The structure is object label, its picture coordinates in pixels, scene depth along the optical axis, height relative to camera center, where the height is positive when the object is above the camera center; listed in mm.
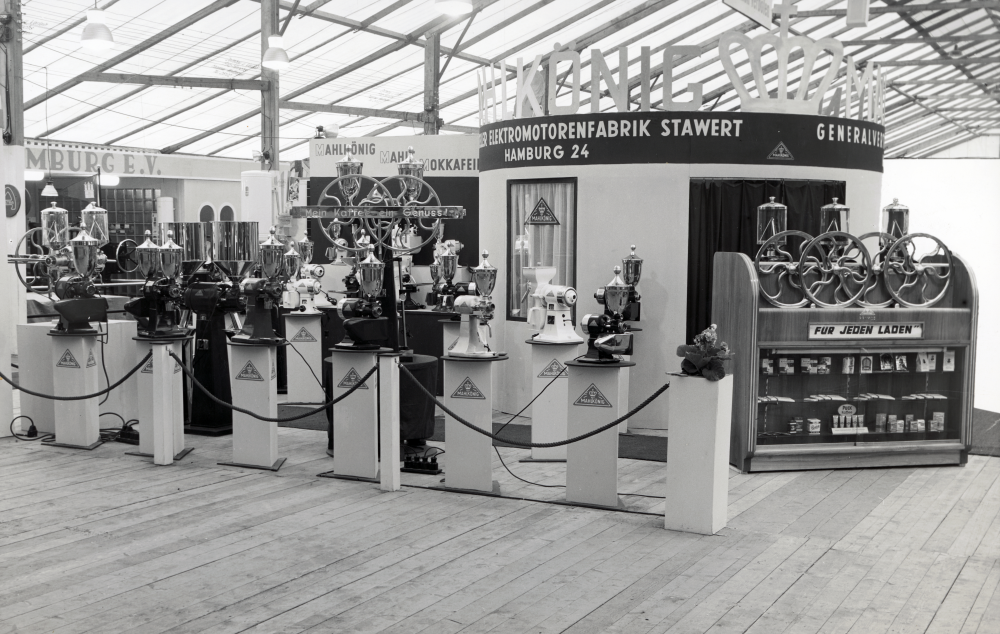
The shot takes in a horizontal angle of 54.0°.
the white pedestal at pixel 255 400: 6477 -940
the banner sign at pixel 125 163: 17639 +1853
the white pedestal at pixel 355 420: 6133 -1006
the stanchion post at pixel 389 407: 5793 -877
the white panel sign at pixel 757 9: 5629 +1570
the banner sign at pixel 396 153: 10789 +1219
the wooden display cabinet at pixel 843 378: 6504 -779
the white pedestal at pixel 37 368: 7480 -864
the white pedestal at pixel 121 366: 7652 -862
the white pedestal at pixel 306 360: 9102 -949
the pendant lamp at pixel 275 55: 12578 +2612
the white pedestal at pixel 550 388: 7059 -919
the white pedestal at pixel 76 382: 7031 -910
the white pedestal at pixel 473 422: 5855 -989
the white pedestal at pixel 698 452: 5000 -970
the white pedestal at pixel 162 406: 6520 -1004
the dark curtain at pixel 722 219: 7809 +360
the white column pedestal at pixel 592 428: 5531 -958
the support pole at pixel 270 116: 15805 +2326
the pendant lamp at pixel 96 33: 10578 +2415
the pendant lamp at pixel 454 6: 9430 +2448
